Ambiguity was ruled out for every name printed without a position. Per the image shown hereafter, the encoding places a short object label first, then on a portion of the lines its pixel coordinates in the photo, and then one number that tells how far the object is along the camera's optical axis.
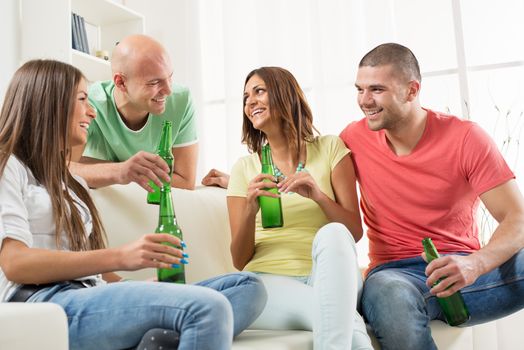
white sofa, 1.46
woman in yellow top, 1.41
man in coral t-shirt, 1.59
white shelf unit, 3.27
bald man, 2.17
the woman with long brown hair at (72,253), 1.08
